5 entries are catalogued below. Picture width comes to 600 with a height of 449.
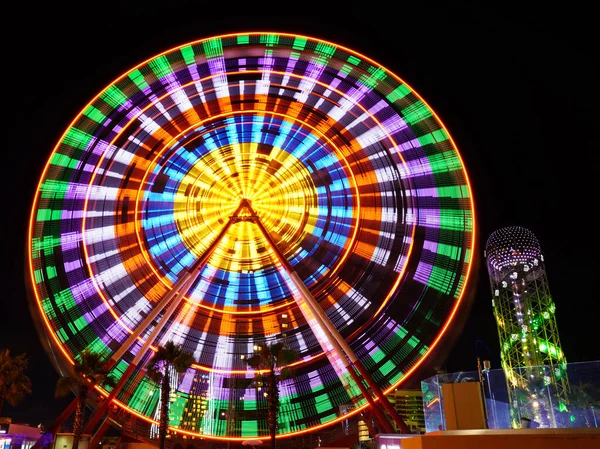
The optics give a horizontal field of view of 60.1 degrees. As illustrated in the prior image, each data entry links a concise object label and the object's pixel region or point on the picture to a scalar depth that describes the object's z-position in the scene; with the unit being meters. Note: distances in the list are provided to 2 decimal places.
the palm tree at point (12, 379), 22.56
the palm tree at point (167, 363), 18.59
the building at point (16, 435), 24.23
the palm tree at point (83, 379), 17.06
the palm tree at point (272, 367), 18.08
